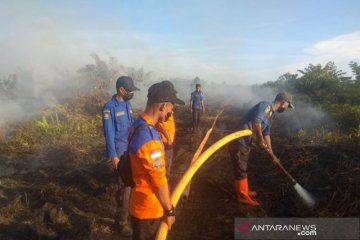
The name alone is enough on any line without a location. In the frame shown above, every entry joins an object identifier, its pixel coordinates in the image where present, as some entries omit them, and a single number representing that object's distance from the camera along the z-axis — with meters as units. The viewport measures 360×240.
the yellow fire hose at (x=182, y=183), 2.79
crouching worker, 5.49
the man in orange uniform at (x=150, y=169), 2.57
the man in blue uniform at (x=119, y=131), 4.62
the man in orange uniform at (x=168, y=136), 5.46
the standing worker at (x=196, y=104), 12.75
